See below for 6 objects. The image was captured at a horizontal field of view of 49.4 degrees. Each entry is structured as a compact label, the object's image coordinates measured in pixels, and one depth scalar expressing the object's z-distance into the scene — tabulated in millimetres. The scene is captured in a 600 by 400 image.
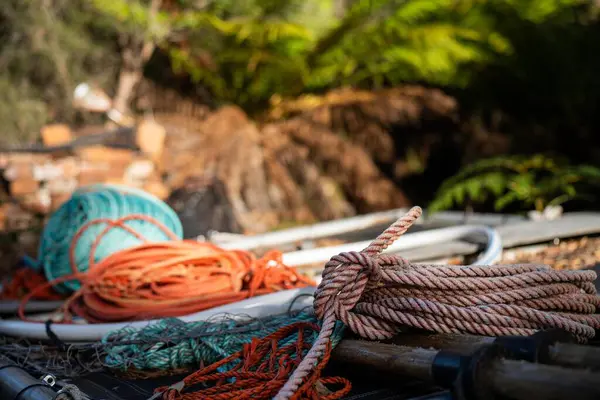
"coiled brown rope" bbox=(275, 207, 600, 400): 1764
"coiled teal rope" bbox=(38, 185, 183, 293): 3324
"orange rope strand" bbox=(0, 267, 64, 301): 3502
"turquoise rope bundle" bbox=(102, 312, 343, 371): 2115
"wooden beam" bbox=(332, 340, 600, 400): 1263
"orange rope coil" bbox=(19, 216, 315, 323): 2633
